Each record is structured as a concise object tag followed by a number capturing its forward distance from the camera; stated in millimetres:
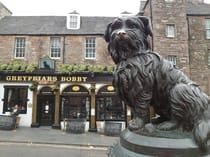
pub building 15227
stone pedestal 1751
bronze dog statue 1903
